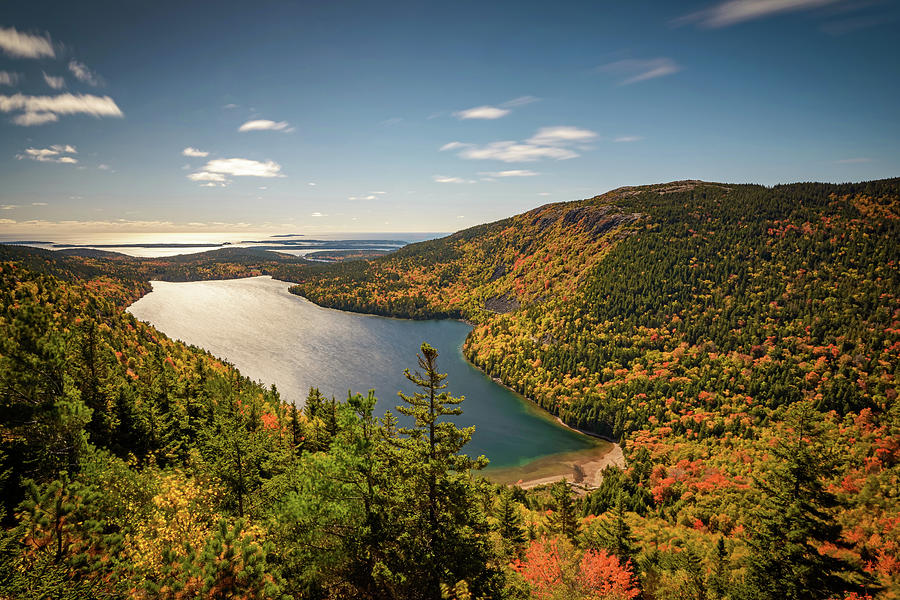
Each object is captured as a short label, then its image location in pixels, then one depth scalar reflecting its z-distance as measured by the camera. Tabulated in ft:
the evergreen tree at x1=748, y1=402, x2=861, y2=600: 94.58
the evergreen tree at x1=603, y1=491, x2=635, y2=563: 139.64
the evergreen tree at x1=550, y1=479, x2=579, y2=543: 166.81
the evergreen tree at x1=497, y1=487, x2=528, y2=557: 159.22
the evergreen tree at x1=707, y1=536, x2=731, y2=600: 116.78
